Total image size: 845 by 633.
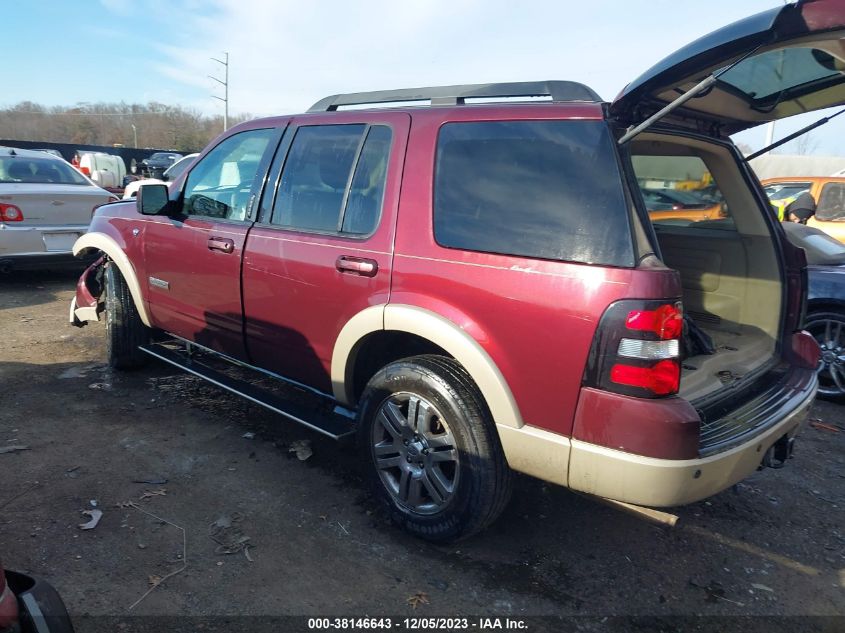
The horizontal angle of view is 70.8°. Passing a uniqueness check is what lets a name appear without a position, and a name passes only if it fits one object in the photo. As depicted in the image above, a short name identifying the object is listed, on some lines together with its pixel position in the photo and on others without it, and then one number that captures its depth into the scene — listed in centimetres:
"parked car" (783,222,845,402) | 478
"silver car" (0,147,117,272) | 704
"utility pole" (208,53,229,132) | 5500
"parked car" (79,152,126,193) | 2065
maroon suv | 217
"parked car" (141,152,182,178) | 2455
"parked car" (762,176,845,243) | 734
